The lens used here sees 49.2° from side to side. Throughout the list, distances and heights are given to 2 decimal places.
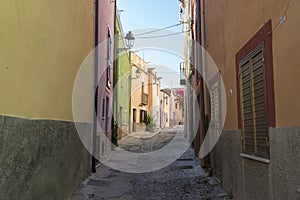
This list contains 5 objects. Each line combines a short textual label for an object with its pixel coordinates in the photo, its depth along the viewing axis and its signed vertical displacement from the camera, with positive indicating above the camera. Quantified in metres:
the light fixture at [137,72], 27.83 +4.68
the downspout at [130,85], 23.94 +3.34
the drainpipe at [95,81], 9.05 +1.31
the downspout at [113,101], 14.41 +1.21
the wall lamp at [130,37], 14.69 +4.06
